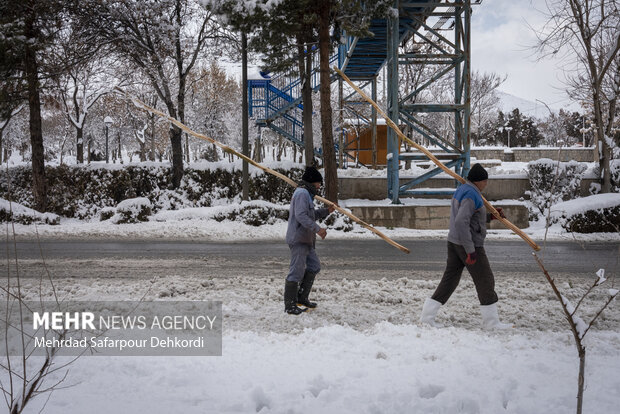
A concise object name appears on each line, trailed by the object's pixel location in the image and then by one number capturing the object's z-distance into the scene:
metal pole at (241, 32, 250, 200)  15.49
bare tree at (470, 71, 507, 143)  42.34
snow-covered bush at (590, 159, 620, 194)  16.48
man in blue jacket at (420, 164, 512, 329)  5.26
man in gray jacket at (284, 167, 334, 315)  5.95
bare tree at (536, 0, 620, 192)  15.20
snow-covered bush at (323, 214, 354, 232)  14.14
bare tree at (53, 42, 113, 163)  28.33
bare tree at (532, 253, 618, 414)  2.71
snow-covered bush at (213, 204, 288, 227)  15.02
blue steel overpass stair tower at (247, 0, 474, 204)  15.38
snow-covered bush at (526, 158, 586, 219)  15.88
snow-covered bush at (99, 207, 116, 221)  16.21
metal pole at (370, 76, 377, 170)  21.89
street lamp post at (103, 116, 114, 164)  28.64
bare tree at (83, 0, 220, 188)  17.41
